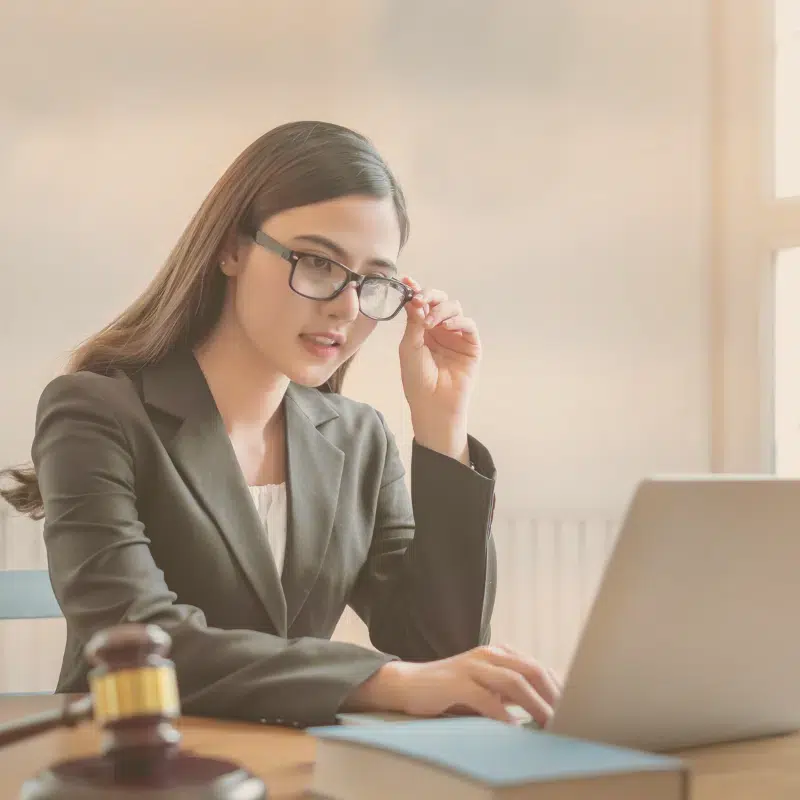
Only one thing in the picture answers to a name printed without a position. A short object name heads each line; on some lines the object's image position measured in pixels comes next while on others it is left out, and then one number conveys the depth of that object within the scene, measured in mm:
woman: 2192
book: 1418
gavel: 1237
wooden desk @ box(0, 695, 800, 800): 1742
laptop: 1697
